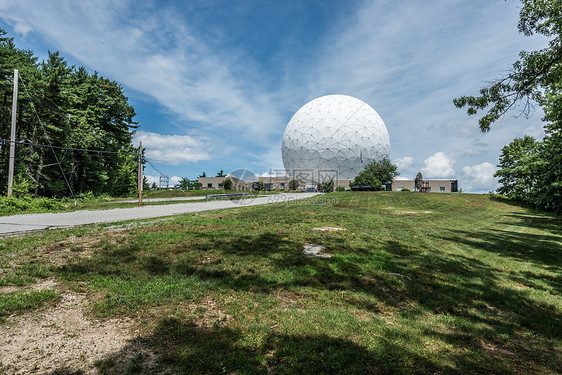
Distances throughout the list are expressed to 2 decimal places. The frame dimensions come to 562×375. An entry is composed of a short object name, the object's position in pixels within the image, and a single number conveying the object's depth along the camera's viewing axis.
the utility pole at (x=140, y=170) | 23.64
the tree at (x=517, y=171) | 19.56
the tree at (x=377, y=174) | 46.31
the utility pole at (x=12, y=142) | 19.27
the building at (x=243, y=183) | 85.00
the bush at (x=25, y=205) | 16.39
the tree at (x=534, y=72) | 7.68
